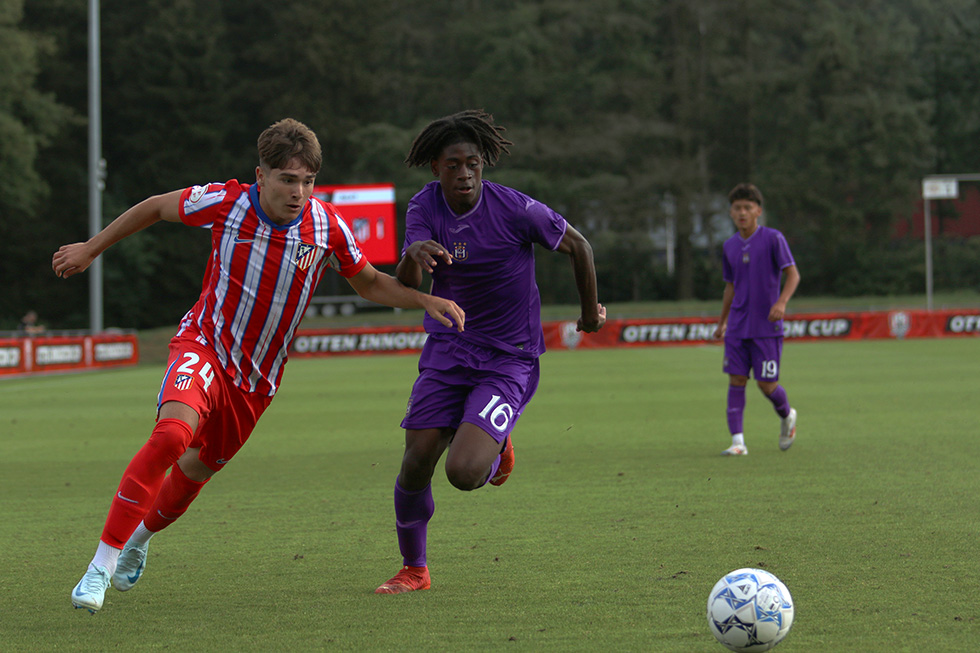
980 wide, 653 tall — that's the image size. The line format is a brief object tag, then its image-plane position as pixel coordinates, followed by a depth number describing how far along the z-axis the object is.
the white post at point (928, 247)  40.77
